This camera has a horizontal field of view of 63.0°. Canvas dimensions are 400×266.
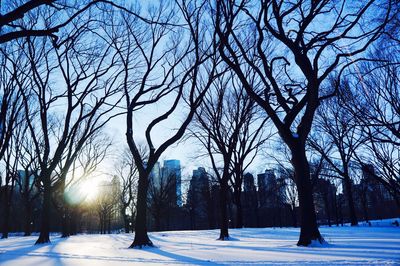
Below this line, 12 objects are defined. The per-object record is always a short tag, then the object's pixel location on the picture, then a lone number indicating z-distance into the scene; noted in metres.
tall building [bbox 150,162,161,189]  51.72
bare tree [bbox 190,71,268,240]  17.69
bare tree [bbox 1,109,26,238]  27.38
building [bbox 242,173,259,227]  59.88
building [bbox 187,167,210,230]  56.16
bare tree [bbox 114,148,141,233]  43.19
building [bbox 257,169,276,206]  59.92
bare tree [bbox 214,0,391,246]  10.32
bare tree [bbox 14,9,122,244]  17.28
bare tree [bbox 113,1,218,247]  13.41
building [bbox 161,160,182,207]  52.12
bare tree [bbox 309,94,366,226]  20.43
